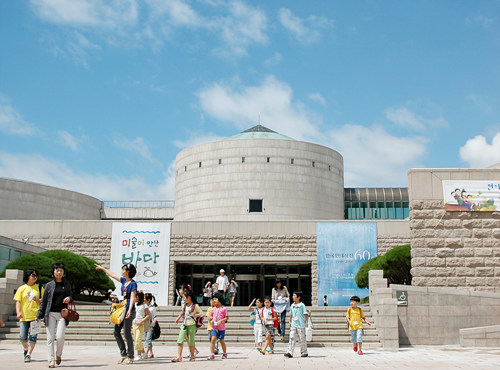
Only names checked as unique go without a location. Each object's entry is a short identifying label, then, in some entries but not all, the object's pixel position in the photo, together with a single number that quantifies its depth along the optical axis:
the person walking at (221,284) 22.12
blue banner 31.19
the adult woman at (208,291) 22.72
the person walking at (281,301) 15.44
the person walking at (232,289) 23.22
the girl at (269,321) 13.41
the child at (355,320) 13.26
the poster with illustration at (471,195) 17.41
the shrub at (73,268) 22.14
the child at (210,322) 12.38
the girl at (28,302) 10.82
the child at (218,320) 12.11
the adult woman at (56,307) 9.70
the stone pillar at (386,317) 15.25
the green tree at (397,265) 22.52
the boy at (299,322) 12.54
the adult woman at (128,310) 9.95
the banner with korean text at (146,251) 31.78
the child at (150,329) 11.99
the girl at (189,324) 11.10
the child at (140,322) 11.04
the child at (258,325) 13.68
